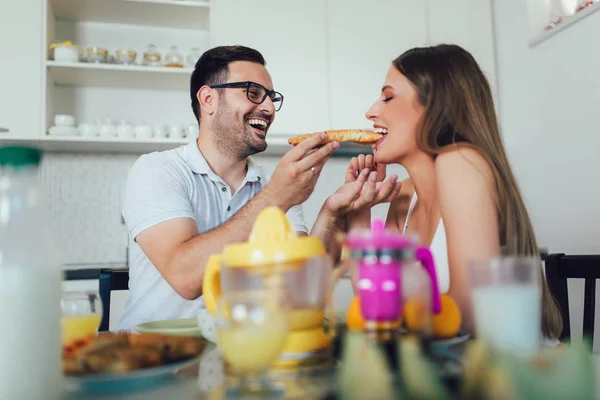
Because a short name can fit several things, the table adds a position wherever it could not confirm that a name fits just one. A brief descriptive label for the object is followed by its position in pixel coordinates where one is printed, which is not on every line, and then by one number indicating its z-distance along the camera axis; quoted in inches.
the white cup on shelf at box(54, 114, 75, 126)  105.8
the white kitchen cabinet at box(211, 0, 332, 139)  115.9
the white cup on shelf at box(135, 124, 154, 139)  109.7
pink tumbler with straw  25.2
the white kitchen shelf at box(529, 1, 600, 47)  96.7
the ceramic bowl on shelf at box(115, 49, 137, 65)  112.0
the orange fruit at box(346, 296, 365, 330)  27.0
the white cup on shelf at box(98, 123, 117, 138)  108.3
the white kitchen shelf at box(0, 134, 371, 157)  105.7
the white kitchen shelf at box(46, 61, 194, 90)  107.8
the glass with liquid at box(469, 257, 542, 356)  26.2
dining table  22.4
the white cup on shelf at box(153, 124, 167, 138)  110.9
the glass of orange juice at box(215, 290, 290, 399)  23.3
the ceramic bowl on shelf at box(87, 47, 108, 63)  109.7
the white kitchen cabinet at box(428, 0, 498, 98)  127.0
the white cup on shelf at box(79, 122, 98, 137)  107.3
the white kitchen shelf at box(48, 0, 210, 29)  112.3
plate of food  23.7
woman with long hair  42.5
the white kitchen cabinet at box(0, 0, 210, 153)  104.8
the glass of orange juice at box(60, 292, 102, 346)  28.5
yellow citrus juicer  25.7
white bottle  21.2
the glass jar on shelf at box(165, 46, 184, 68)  113.4
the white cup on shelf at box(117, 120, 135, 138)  109.4
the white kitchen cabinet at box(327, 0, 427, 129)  121.1
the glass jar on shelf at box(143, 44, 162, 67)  113.6
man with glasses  56.7
